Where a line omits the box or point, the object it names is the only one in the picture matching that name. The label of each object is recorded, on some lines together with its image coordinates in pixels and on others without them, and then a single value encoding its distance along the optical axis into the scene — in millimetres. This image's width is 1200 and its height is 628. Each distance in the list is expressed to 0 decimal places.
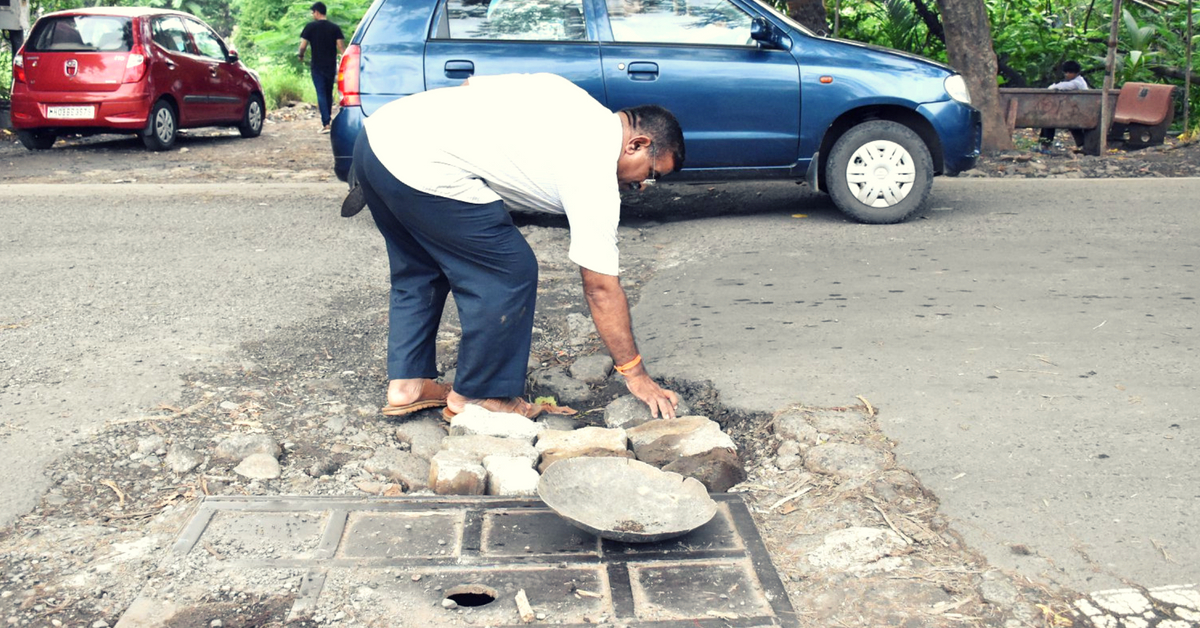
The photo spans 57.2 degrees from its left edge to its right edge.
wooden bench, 10742
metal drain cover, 2469
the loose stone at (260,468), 3309
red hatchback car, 11430
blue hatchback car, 6695
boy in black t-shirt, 13781
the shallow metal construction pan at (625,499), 2805
